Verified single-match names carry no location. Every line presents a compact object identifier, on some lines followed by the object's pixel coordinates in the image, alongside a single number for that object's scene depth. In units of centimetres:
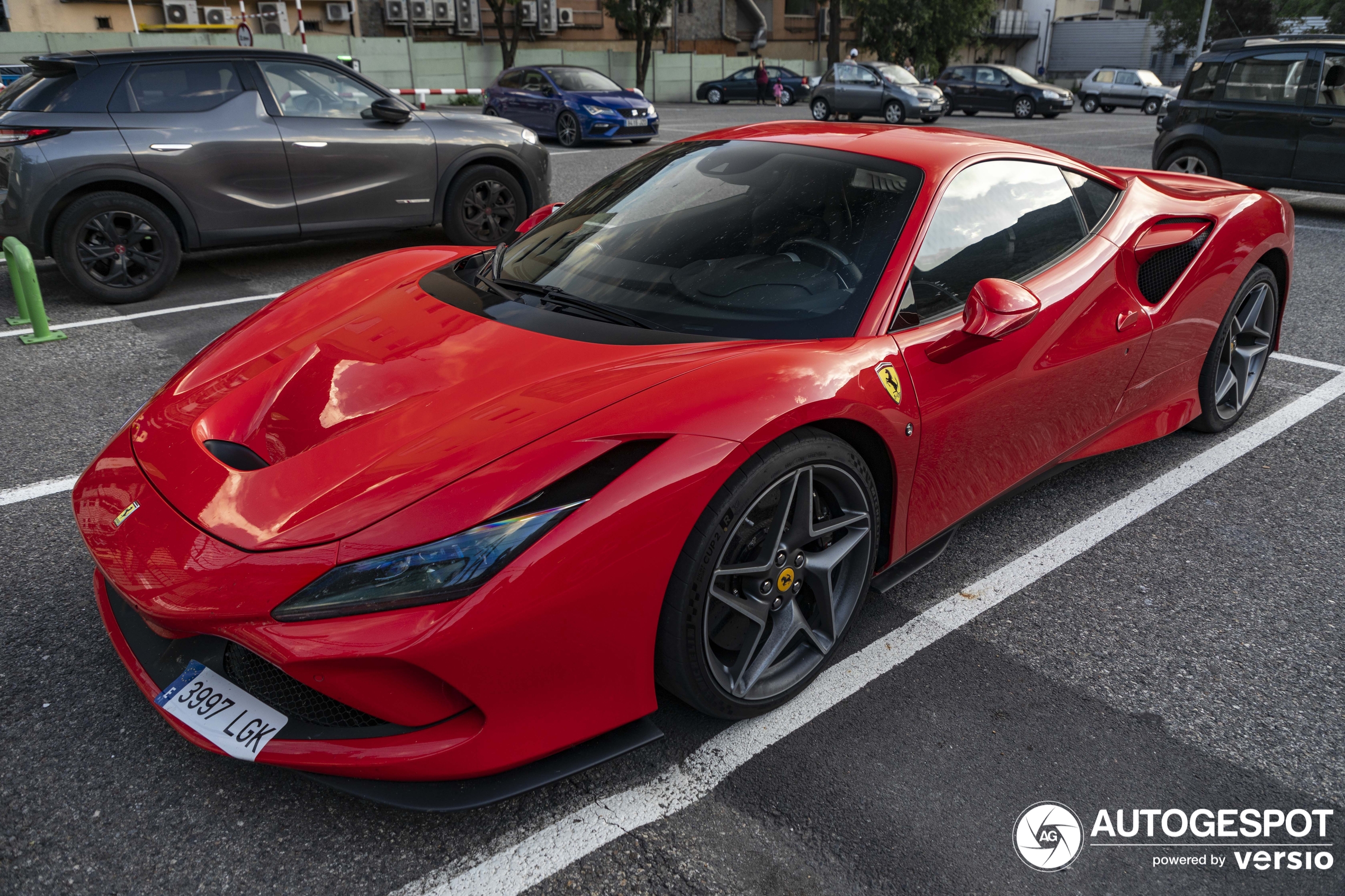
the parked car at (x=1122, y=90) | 3100
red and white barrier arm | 2602
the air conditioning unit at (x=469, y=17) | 3319
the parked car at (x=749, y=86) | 3192
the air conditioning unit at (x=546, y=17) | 3531
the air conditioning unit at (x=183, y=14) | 2791
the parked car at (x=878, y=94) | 2262
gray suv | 564
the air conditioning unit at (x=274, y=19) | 2955
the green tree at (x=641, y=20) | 3209
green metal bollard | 496
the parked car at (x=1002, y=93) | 2594
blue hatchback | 1534
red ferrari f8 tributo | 175
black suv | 903
